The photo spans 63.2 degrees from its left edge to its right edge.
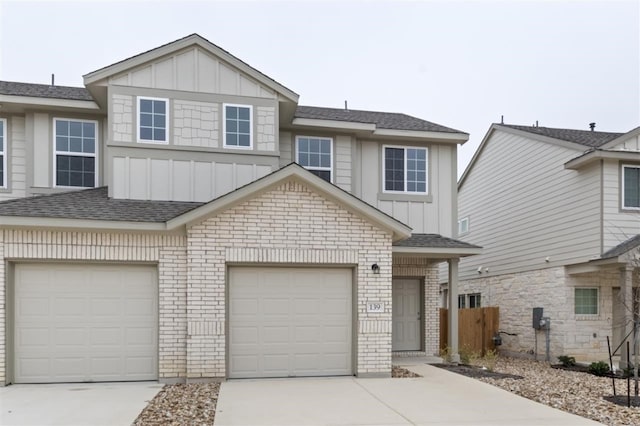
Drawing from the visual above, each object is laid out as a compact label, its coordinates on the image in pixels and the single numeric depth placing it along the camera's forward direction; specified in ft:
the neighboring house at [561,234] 45.24
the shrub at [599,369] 40.47
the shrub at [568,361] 45.11
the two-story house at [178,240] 32.09
